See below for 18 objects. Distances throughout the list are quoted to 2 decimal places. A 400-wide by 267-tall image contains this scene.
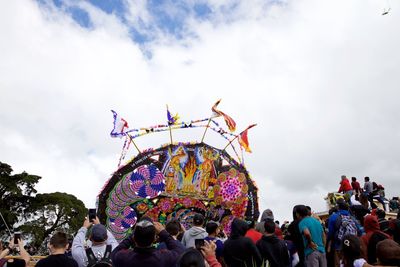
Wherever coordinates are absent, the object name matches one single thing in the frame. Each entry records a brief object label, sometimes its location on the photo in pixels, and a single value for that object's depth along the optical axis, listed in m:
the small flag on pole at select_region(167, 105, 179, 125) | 17.87
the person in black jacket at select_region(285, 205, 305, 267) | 6.74
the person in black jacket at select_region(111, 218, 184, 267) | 4.05
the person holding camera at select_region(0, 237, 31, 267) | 4.86
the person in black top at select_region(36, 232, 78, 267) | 4.30
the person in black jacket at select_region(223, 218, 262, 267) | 5.16
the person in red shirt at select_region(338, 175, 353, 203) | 16.27
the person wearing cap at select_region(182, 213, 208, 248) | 5.85
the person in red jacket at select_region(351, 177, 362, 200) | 17.12
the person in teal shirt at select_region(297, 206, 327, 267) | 6.46
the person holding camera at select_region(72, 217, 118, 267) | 4.88
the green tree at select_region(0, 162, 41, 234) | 31.38
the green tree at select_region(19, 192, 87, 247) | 32.41
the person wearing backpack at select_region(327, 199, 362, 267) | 6.70
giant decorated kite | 16.78
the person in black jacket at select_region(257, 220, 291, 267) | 5.87
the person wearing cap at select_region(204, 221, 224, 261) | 5.70
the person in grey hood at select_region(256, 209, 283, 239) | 7.01
